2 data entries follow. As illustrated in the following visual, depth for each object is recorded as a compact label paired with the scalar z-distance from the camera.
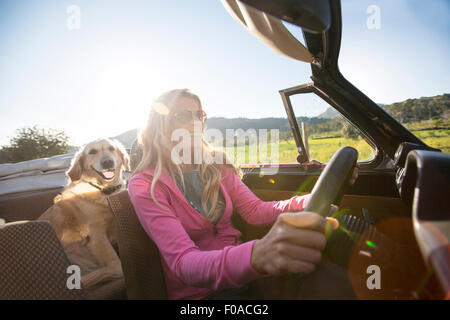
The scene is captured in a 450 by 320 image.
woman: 0.67
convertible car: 0.62
